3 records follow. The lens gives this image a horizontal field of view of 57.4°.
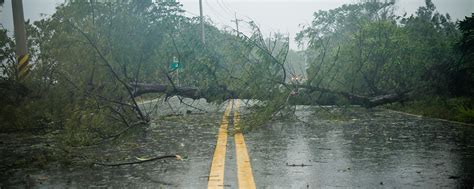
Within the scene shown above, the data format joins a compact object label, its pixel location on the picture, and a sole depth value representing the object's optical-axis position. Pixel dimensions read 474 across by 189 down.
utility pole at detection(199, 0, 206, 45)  28.45
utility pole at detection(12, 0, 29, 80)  12.19
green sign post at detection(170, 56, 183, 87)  10.38
